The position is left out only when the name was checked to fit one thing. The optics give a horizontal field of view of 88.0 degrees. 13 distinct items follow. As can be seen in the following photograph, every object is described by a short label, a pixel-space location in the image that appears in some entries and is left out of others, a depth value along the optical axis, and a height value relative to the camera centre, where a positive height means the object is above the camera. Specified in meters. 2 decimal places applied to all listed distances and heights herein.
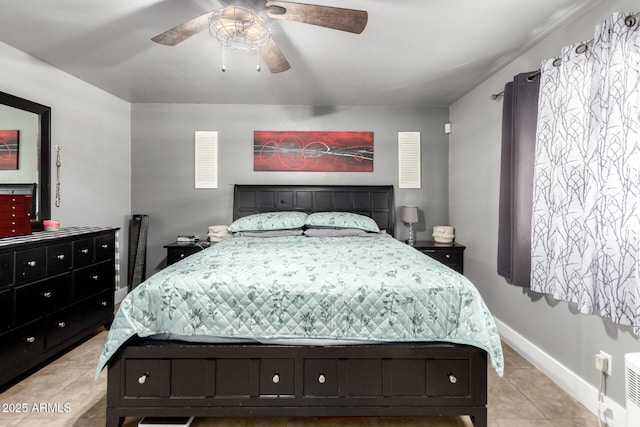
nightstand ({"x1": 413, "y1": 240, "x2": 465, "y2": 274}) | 3.72 -0.48
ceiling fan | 1.73 +1.06
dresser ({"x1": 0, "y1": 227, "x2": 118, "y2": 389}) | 2.15 -0.64
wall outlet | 1.88 -0.86
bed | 1.73 -0.74
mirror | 2.66 +0.54
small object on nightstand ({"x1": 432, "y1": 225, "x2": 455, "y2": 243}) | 3.96 -0.27
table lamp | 3.94 -0.04
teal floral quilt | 1.74 -0.53
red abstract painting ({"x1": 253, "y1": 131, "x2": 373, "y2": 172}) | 4.18 +0.76
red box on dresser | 2.34 -0.05
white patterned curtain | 1.66 +0.21
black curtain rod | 1.66 +0.98
